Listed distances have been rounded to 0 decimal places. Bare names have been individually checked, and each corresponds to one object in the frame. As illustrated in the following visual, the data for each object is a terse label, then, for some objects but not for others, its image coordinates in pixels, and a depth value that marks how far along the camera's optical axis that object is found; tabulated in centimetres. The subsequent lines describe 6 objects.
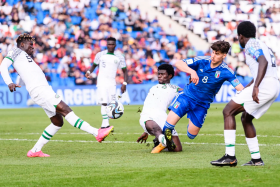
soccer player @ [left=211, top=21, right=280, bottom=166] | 1222
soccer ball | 2255
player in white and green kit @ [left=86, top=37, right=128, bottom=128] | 2600
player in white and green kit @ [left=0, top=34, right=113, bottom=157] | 1584
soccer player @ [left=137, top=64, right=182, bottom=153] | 1698
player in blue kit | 1490
